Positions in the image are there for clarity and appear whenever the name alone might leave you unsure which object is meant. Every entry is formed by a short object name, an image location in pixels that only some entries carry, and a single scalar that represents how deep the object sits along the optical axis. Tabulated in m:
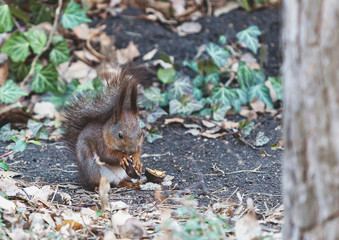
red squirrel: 6.35
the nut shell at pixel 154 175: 6.44
